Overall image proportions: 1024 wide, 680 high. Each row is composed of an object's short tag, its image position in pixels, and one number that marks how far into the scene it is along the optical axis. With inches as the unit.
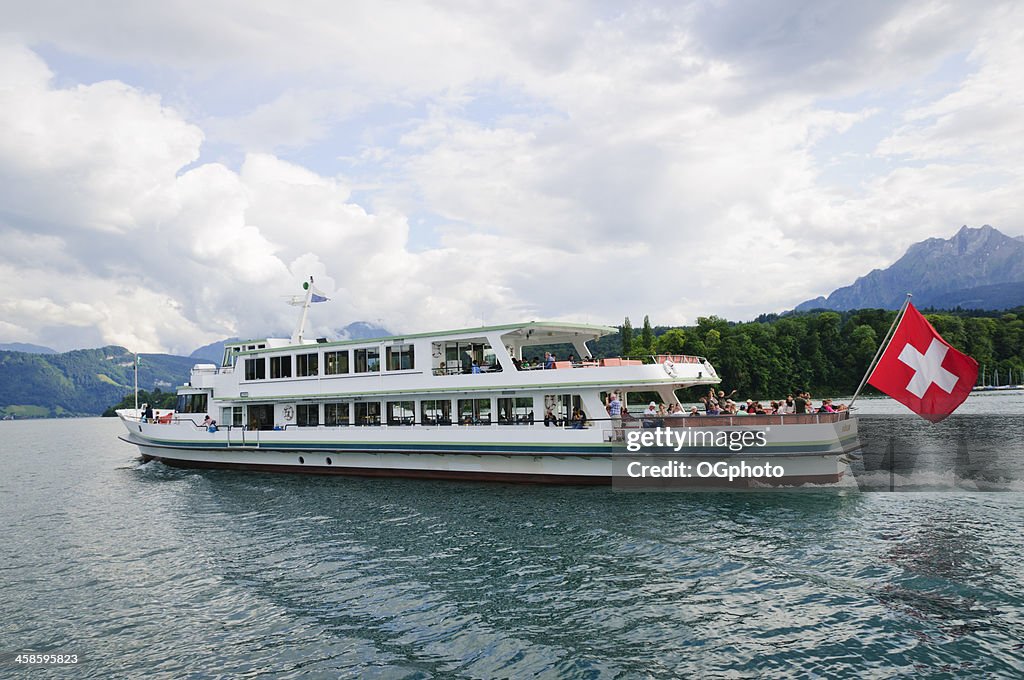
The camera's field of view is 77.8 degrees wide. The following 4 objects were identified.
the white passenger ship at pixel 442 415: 821.2
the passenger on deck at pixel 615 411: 830.5
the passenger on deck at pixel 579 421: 857.5
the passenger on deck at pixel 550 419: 874.1
